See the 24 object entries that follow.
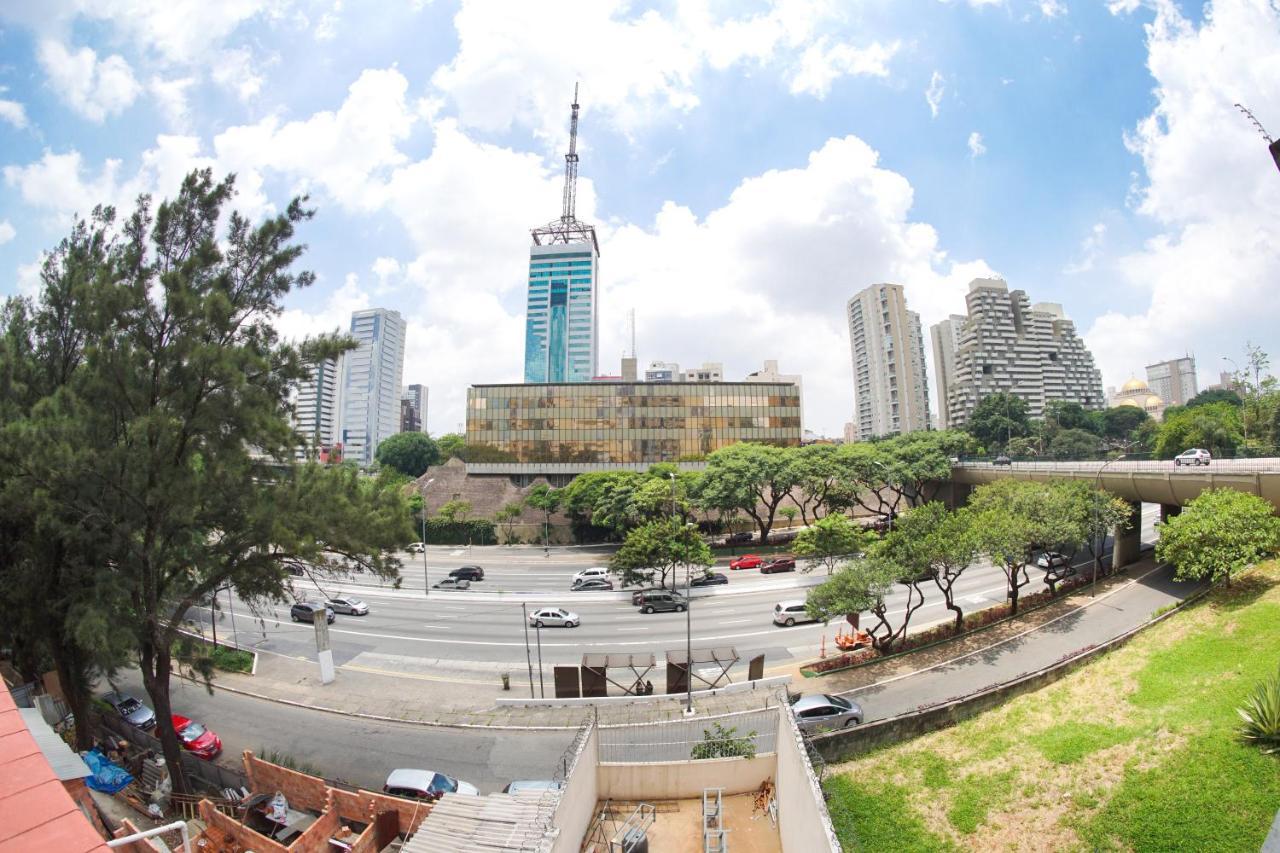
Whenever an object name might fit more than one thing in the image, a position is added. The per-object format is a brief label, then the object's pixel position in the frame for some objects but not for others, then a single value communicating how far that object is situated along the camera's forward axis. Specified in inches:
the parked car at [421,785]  597.9
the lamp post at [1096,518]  1119.9
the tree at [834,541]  1401.3
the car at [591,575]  1545.9
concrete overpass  938.1
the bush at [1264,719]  491.8
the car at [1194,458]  1159.0
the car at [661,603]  1311.5
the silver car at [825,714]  702.5
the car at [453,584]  1601.9
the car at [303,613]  1309.1
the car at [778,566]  1615.4
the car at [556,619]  1218.6
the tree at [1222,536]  796.6
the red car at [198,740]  740.6
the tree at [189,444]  538.9
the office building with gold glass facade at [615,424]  2832.2
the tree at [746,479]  1878.7
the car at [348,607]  1368.1
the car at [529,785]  556.2
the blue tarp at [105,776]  636.1
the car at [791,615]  1155.9
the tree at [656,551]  1320.1
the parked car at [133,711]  815.7
